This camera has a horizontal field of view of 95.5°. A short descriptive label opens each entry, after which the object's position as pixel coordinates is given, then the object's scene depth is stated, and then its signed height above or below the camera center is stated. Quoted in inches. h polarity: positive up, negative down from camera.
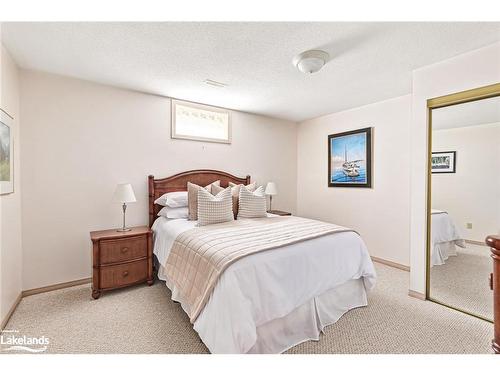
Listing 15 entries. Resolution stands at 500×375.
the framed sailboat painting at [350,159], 139.1 +16.3
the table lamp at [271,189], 157.1 -3.8
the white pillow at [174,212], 111.7 -14.7
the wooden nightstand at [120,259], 91.0 -31.9
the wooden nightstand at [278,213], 145.9 -19.5
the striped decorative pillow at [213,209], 100.9 -11.5
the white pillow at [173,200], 115.1 -8.6
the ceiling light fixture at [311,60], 79.2 +44.3
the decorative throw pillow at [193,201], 110.1 -8.7
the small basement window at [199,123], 130.6 +37.5
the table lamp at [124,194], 99.9 -4.8
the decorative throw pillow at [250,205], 116.9 -11.1
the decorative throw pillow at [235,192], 121.1 -4.9
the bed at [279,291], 55.1 -31.2
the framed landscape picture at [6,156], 73.7 +9.4
